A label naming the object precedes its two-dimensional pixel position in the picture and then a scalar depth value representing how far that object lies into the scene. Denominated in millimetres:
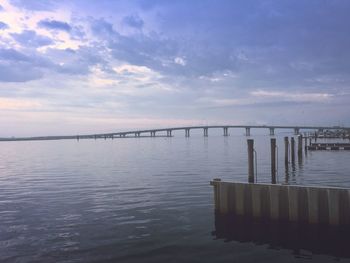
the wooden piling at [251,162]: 24406
